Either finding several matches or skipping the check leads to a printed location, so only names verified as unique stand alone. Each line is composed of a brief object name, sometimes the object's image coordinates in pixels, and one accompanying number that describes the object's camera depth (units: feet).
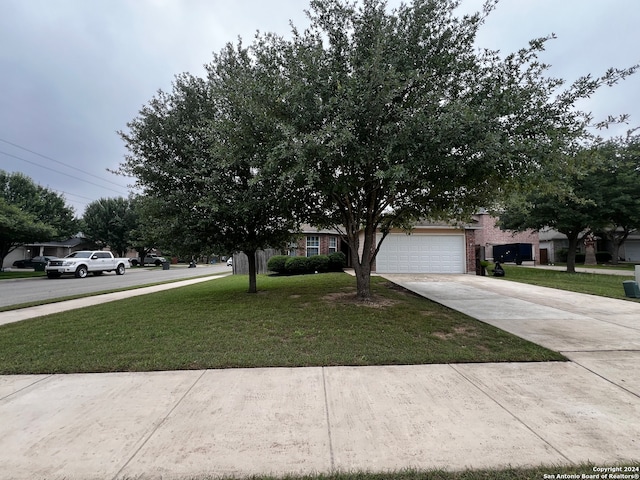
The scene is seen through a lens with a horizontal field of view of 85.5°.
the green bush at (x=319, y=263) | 61.36
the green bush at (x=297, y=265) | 60.44
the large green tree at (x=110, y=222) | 126.00
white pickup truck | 69.97
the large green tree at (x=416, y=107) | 19.67
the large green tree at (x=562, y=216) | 60.59
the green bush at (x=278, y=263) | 61.93
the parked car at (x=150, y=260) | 150.20
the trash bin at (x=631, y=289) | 33.53
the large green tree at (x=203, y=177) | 28.76
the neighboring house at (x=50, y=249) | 123.24
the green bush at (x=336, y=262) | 63.05
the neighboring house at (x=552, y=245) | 119.34
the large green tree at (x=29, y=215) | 73.97
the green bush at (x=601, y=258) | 113.70
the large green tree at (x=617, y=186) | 59.11
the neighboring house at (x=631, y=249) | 116.98
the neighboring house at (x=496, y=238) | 114.42
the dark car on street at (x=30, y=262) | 103.64
